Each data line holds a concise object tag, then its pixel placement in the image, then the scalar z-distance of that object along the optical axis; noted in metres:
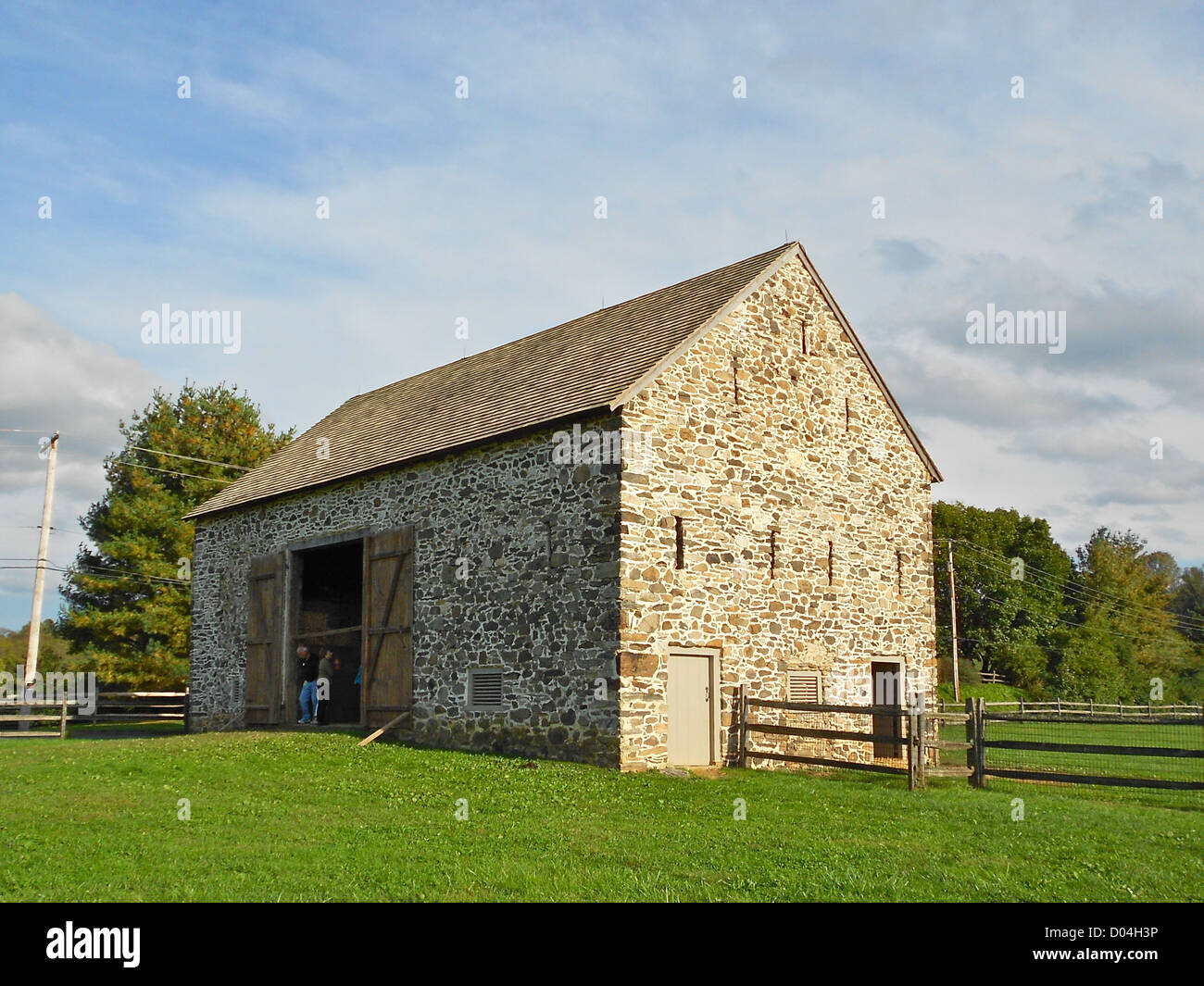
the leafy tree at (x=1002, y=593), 52.62
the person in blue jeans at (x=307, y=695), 22.03
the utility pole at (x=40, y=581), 29.41
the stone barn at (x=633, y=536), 15.66
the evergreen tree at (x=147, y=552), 39.09
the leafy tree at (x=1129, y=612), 54.06
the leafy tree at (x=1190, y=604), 69.00
